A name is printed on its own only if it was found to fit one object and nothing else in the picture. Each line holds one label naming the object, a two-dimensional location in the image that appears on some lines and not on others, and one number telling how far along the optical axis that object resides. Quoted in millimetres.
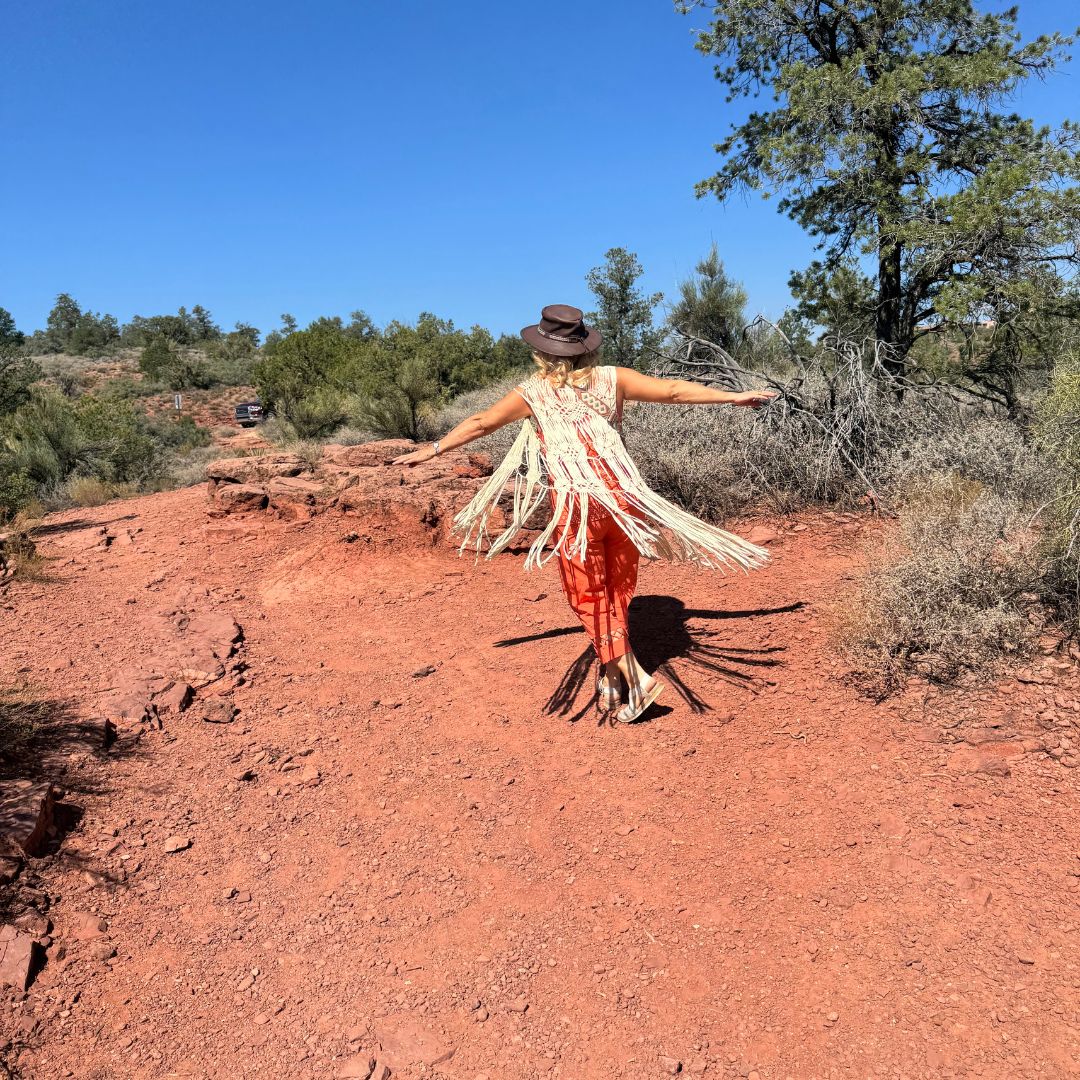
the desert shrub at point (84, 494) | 9688
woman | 3369
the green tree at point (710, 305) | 14055
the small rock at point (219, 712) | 3881
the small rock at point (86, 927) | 2533
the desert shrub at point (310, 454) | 7395
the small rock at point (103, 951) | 2480
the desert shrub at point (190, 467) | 12234
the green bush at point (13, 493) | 7488
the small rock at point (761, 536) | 5407
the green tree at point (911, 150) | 6562
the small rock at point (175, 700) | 3922
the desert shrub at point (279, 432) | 16334
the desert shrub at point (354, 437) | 13570
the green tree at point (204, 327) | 52875
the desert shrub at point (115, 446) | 11578
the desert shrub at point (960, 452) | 5129
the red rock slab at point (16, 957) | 2316
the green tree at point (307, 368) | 16578
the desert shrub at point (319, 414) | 15609
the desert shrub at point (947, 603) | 3332
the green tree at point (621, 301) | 16172
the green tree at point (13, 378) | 10000
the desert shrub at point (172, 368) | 36438
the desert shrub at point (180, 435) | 19997
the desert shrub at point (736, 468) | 6000
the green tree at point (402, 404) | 13133
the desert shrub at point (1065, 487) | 3332
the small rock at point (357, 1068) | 2092
